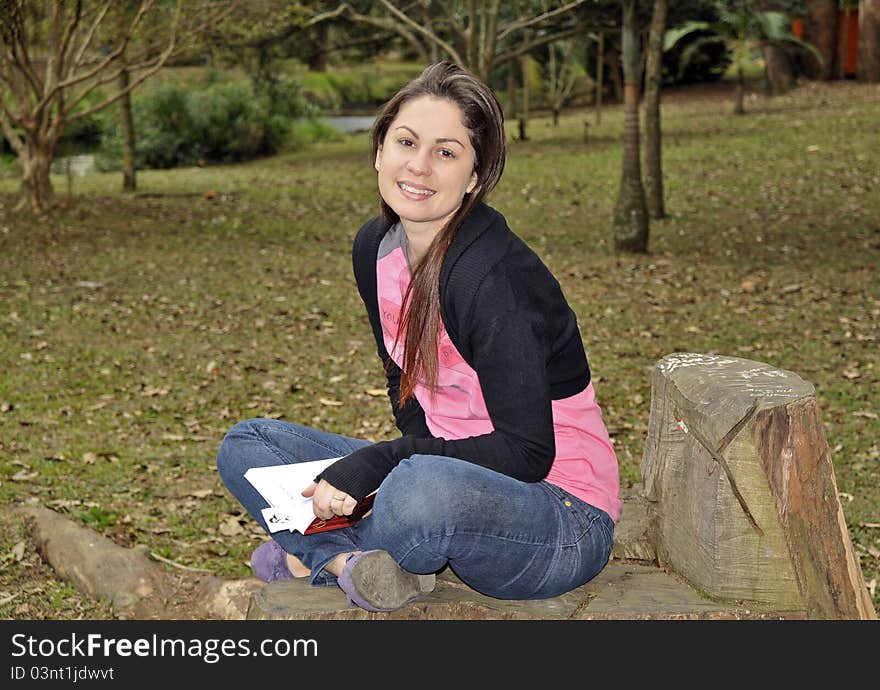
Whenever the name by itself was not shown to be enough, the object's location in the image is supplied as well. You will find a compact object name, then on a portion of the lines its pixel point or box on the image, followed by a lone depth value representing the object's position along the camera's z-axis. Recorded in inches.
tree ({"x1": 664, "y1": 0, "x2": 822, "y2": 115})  932.0
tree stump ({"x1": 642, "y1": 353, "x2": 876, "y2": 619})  125.0
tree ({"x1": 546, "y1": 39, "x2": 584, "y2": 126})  1047.8
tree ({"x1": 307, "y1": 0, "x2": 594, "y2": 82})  568.1
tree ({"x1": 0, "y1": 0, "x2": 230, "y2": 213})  581.9
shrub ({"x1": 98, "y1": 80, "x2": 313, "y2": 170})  981.2
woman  121.1
